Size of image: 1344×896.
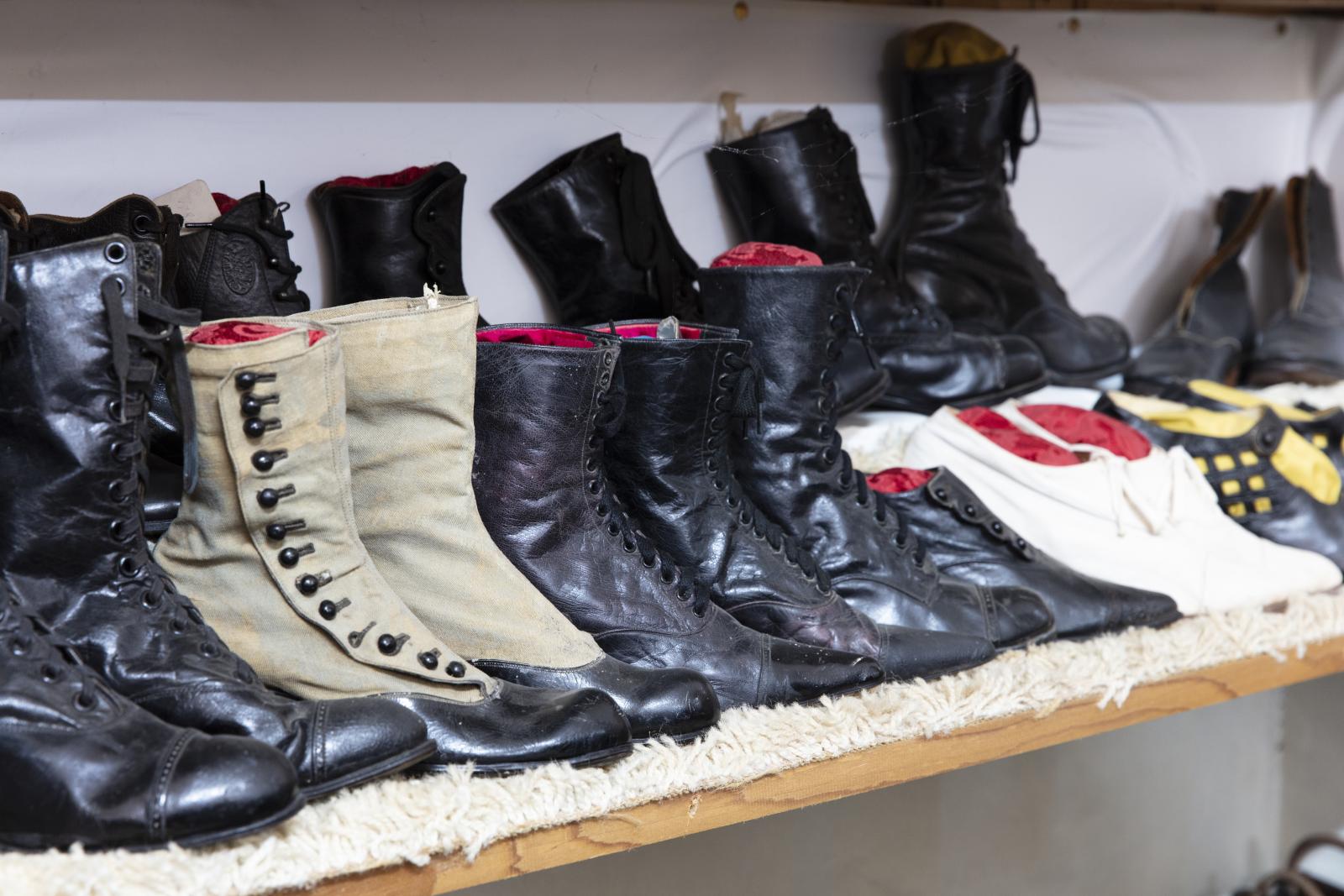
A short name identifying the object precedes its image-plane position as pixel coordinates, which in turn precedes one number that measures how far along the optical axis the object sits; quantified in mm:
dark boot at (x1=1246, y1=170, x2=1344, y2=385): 1725
